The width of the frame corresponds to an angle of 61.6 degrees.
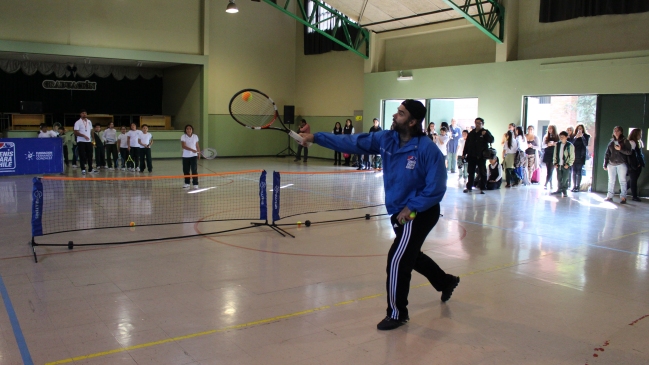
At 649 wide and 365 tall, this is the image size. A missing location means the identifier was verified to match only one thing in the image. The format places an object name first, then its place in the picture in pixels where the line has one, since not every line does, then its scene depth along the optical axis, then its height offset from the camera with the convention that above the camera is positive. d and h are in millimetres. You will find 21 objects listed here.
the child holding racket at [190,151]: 14594 -754
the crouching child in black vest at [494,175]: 16359 -1410
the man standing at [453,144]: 19391 -597
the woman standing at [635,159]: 13852 -724
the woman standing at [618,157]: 13758 -677
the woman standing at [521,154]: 17062 -790
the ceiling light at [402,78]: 21250 +1920
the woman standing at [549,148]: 16047 -552
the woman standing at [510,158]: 17047 -950
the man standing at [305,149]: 22016 -1079
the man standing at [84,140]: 17688 -608
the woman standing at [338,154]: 22734 -1257
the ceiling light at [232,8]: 18359 +3901
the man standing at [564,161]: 14914 -860
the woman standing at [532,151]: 17062 -696
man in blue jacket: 4902 -542
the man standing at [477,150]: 15070 -623
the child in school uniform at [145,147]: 18531 -844
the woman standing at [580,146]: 15086 -450
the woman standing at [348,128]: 22256 -90
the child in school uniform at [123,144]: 19281 -781
